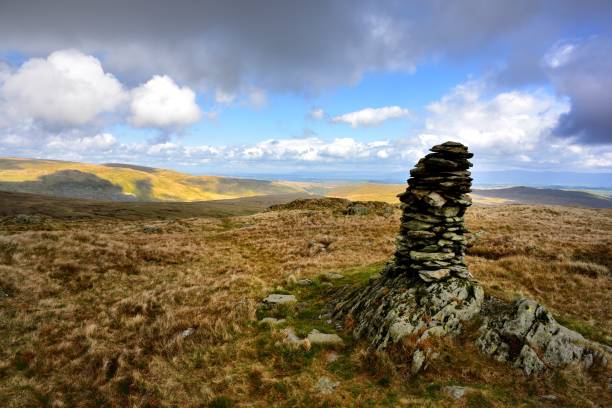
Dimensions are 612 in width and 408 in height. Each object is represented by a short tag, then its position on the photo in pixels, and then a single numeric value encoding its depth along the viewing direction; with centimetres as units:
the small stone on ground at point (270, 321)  1607
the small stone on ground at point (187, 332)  1544
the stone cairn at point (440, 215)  1467
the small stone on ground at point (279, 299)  1880
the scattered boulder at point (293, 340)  1369
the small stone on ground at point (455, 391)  1001
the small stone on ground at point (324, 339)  1389
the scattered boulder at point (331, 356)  1291
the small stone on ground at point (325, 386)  1104
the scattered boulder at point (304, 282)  2250
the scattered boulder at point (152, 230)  5467
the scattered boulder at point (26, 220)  7138
